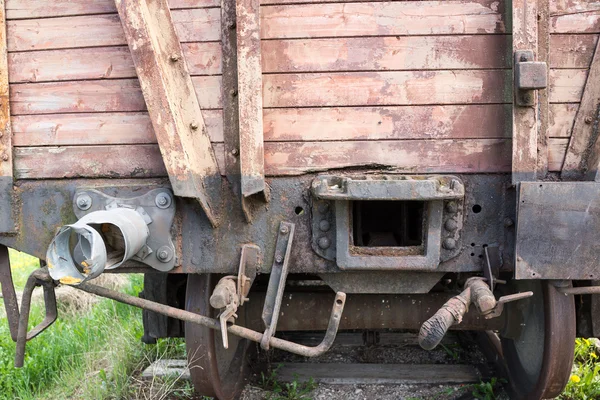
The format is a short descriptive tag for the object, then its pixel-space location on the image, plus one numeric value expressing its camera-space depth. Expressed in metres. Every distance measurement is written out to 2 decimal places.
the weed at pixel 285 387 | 3.40
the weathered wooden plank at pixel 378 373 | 3.54
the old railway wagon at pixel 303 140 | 2.31
